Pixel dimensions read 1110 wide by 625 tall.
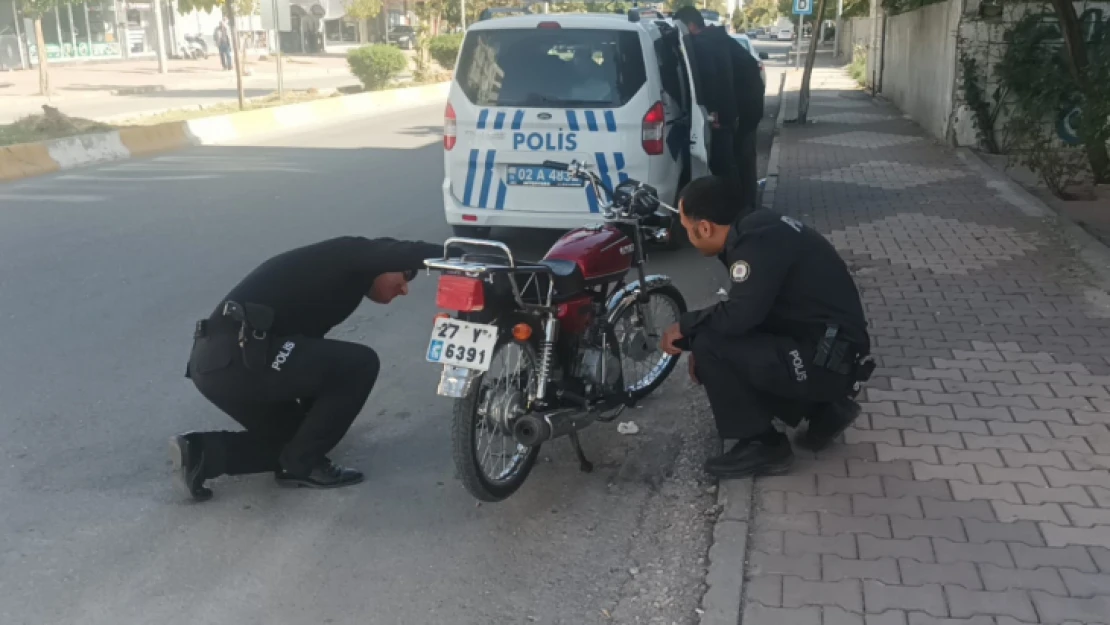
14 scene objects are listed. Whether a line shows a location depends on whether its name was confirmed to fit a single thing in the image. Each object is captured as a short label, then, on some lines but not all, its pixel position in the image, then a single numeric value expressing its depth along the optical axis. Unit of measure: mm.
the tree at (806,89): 18531
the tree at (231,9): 22031
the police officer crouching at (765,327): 4145
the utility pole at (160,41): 36562
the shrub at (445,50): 33062
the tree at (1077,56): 10438
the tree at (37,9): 22703
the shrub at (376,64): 29141
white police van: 7836
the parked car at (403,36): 55566
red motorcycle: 3898
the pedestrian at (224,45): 40506
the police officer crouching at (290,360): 4121
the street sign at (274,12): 22422
